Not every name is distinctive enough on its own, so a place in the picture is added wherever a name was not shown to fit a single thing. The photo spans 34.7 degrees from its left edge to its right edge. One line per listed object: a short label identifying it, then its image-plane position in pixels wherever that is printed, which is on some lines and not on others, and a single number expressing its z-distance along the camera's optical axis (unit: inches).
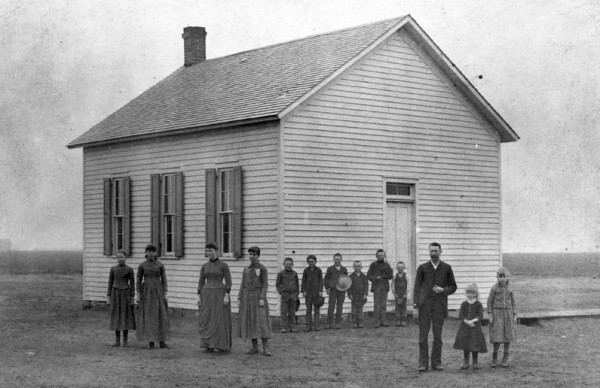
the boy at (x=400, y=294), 772.6
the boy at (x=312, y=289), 733.3
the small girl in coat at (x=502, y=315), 532.4
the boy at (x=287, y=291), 719.1
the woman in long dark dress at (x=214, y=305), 588.7
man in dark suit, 514.3
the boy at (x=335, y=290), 748.6
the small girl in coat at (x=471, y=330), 519.8
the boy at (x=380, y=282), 760.3
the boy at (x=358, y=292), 753.8
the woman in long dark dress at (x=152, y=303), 617.0
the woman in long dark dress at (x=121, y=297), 631.8
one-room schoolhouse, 775.1
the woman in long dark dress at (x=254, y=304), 586.2
